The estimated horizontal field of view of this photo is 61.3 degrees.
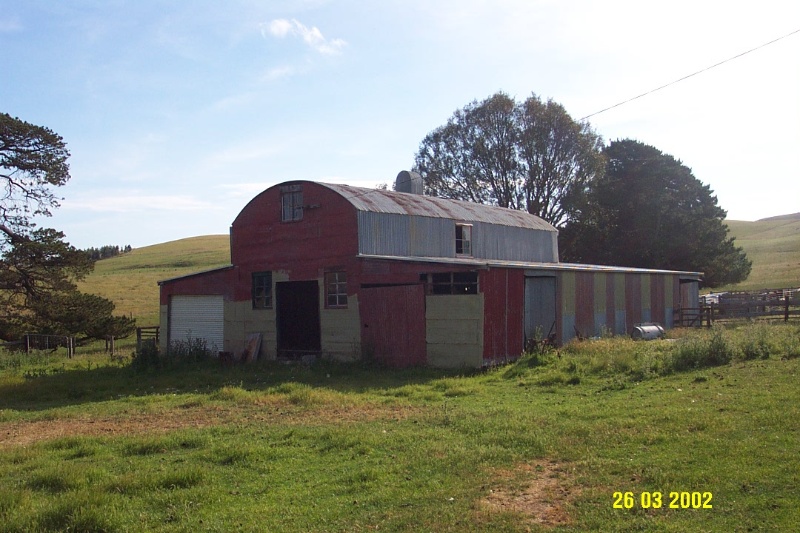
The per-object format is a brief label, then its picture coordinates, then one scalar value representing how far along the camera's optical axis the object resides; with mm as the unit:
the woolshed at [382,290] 20031
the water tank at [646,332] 24861
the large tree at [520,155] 51438
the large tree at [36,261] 32438
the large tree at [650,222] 48000
